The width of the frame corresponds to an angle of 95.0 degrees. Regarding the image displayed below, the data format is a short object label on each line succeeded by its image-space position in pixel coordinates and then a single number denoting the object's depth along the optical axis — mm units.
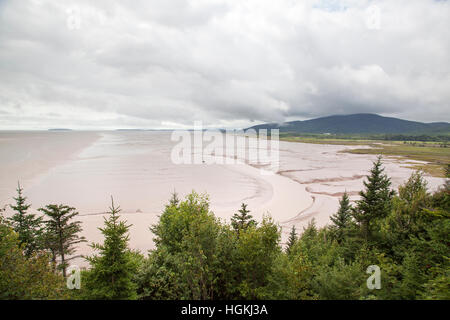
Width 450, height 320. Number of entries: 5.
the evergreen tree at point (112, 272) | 9117
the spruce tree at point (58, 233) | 16375
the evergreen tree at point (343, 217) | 23562
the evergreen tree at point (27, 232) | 16173
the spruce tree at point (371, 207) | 16453
